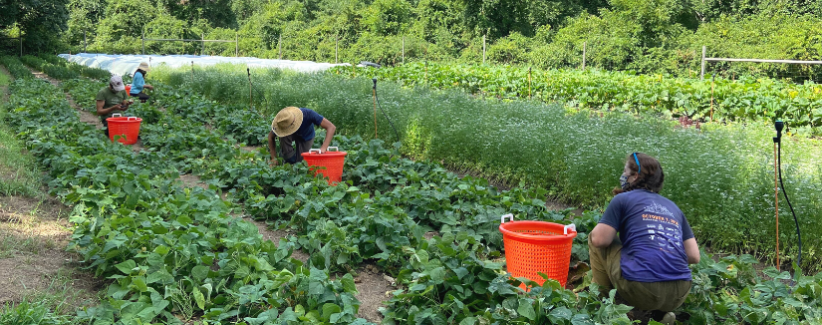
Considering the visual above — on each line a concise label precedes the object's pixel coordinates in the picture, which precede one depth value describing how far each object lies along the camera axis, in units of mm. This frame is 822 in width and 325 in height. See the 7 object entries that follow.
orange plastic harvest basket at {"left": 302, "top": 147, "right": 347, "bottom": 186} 6461
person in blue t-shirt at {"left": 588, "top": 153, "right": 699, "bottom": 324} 3266
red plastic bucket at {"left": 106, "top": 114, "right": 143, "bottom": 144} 8977
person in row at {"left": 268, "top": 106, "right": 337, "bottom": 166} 6625
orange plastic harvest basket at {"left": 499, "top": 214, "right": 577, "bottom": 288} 3654
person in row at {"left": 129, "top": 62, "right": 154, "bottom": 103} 12195
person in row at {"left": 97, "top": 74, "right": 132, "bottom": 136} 9664
